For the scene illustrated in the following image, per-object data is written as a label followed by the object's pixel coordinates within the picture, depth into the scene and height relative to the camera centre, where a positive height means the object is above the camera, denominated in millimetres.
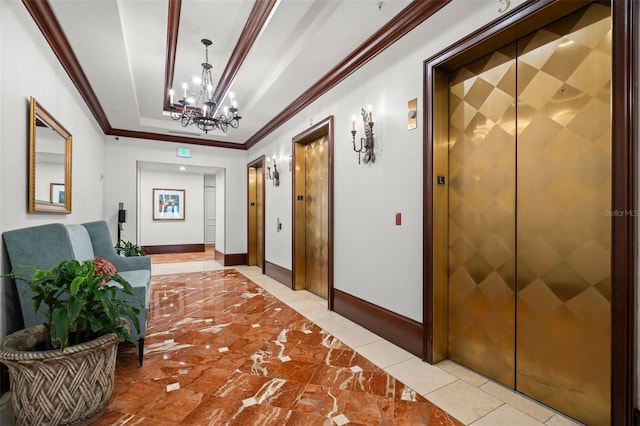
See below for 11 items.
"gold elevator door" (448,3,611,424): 1859 -10
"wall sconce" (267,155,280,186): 5941 +767
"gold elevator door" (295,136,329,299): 4766 -64
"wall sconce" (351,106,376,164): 3367 +842
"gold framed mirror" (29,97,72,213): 2760 +521
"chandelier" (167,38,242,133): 4066 +1751
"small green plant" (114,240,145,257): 6047 -741
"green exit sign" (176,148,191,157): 7431 +1489
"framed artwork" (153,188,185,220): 10516 +314
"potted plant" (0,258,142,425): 1731 -829
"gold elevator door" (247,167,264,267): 7707 -150
